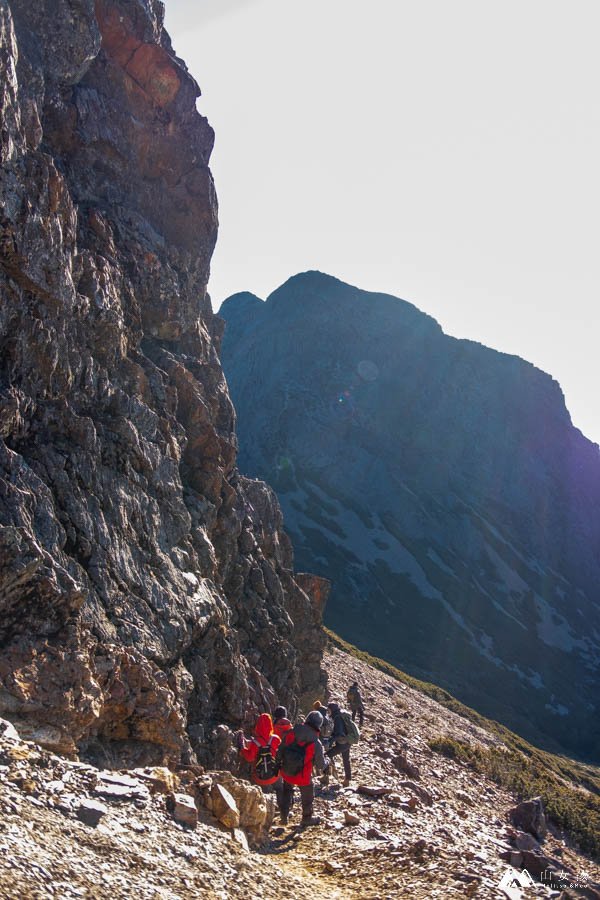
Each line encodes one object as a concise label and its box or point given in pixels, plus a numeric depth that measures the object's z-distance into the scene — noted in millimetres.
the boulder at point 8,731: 9040
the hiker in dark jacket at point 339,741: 17047
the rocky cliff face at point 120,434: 13297
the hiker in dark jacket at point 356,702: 27109
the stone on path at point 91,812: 7793
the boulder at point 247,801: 11202
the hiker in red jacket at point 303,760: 12656
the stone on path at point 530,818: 20312
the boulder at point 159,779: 9695
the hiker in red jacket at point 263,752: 13201
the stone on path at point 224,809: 10488
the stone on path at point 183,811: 9141
